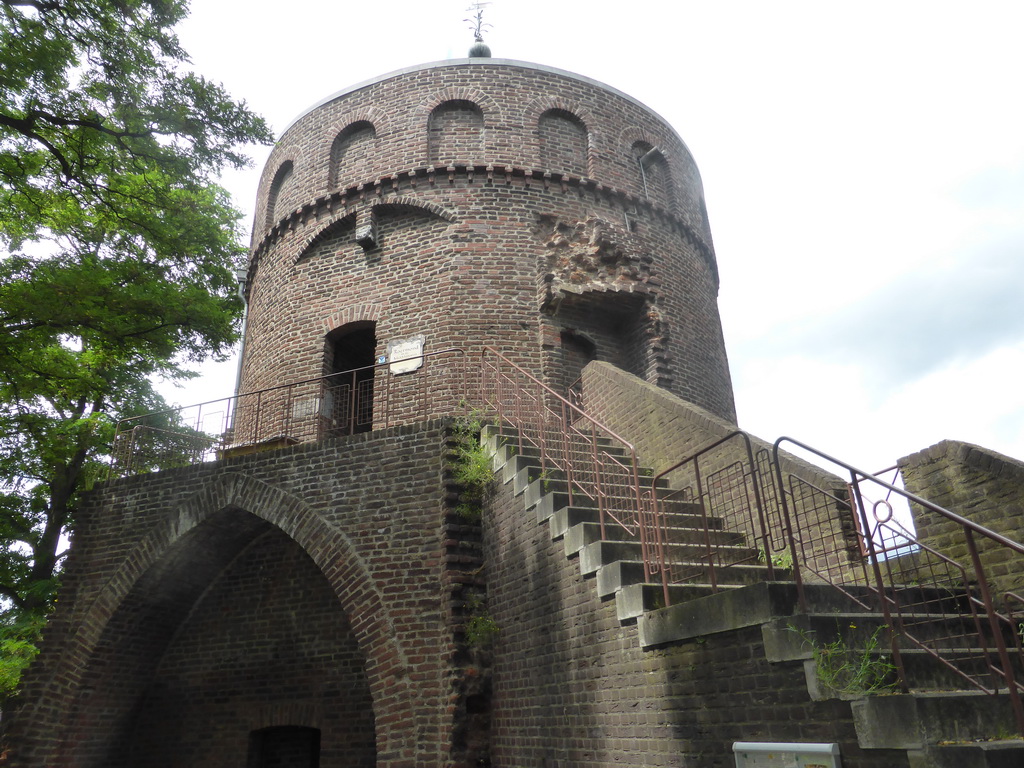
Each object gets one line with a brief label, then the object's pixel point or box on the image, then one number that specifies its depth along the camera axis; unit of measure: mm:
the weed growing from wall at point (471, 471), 8000
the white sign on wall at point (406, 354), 11359
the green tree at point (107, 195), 8430
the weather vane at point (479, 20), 17234
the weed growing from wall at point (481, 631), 7371
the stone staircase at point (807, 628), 3525
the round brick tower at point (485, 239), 11867
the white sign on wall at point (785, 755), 3817
